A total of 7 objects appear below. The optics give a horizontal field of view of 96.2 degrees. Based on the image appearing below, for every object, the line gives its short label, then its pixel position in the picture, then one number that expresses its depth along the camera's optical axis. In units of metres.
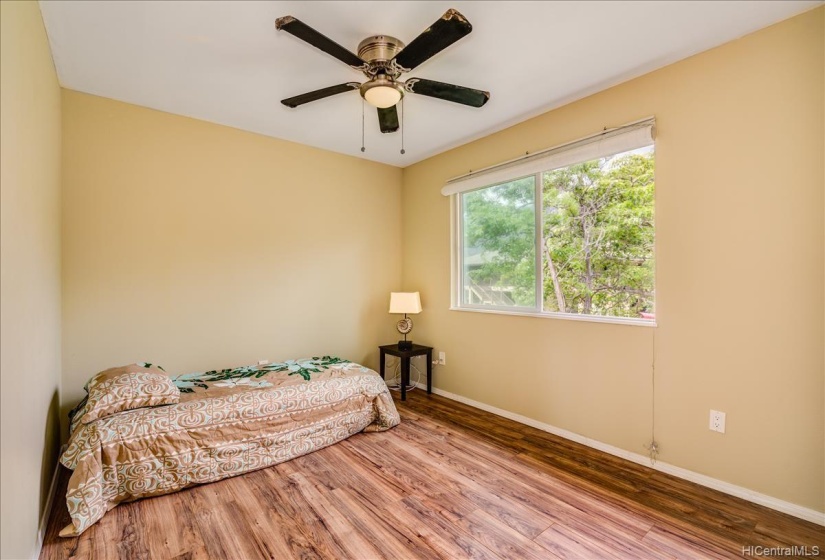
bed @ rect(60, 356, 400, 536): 1.96
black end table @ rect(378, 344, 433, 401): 3.74
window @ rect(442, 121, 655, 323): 2.57
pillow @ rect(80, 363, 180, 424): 2.07
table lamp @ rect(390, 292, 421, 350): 3.92
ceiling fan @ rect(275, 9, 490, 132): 1.58
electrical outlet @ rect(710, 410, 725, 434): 2.16
